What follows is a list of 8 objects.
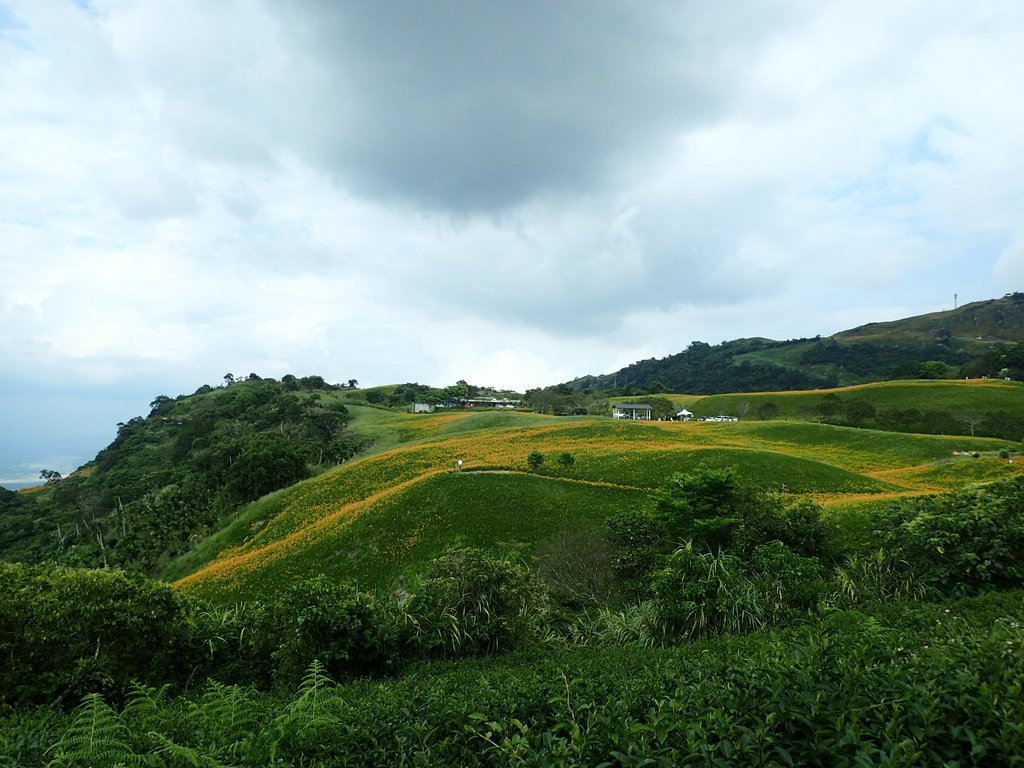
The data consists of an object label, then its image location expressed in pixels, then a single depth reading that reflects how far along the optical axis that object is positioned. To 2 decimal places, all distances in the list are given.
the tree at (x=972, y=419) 55.94
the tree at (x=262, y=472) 50.72
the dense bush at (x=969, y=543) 9.71
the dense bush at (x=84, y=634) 7.83
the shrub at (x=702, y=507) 14.89
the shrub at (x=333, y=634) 8.41
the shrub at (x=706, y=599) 9.45
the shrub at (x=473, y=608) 9.32
